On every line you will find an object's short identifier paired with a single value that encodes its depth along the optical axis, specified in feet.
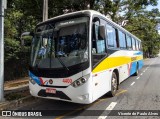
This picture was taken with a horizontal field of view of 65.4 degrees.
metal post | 13.51
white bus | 11.15
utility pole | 22.86
